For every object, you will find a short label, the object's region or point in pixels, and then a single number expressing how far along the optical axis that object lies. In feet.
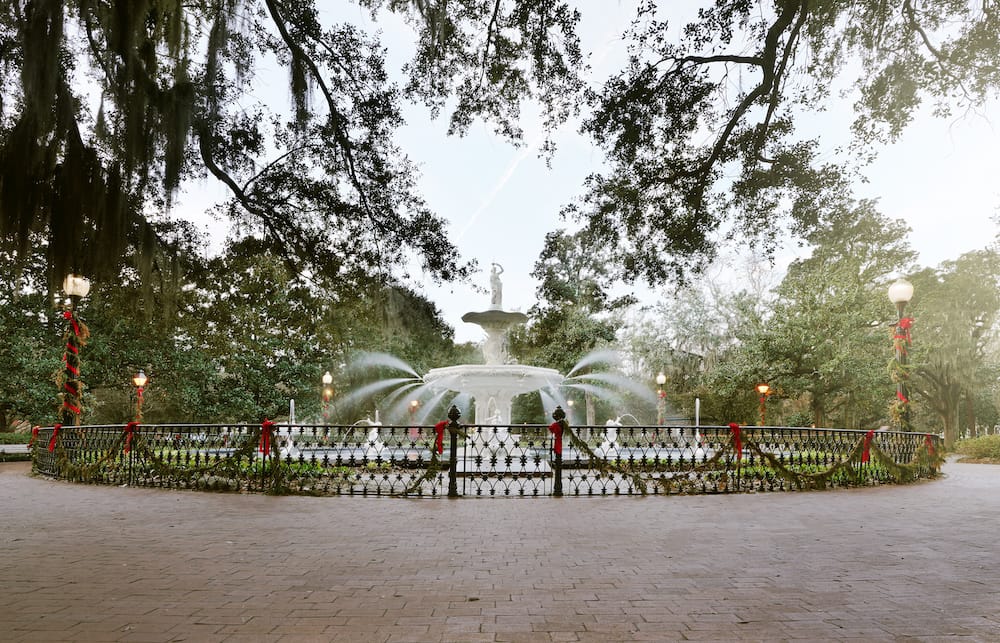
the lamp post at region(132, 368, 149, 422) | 74.53
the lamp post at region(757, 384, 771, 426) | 81.53
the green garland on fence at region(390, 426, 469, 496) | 31.60
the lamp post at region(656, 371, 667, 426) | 83.30
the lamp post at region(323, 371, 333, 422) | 85.35
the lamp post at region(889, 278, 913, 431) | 44.34
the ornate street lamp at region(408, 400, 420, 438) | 149.05
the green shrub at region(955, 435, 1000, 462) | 68.39
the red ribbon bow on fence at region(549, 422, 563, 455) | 31.96
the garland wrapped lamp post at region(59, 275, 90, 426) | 42.34
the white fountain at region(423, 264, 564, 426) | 49.85
